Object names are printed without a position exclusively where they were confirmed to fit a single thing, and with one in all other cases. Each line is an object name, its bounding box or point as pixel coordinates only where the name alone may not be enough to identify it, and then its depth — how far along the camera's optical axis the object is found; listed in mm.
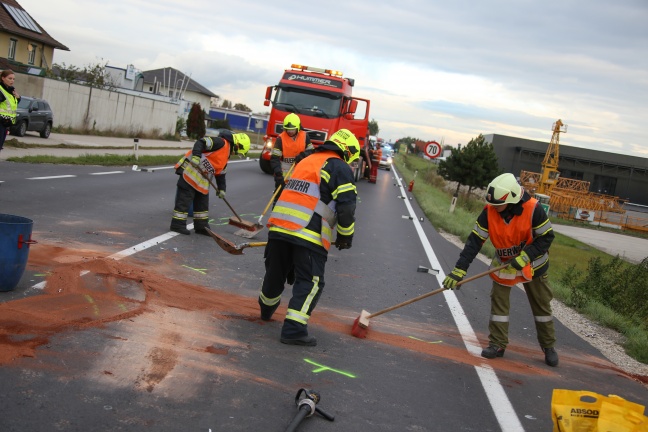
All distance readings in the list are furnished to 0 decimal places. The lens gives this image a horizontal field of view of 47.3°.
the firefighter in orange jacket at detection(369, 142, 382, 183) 36219
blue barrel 6133
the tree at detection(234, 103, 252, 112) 143700
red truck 26391
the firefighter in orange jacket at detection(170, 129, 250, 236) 11004
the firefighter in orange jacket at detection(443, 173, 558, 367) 6961
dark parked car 27891
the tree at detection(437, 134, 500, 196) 47156
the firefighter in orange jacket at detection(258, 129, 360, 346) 6332
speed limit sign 31719
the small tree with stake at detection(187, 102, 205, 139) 57000
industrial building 84625
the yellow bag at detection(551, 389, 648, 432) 4047
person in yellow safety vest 13703
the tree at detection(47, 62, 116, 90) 40938
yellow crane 71875
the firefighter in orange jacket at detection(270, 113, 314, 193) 13094
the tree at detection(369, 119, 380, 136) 170125
